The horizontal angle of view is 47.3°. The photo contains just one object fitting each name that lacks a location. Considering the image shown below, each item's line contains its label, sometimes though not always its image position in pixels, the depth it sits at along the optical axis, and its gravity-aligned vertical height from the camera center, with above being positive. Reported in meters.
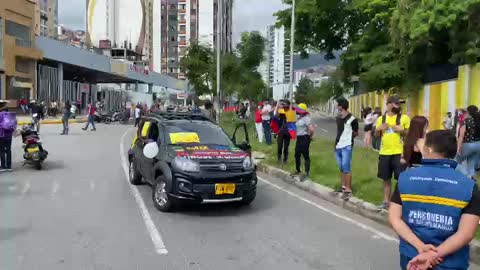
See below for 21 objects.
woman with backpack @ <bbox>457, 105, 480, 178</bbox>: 10.09 -0.50
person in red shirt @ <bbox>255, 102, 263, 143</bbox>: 20.95 -0.45
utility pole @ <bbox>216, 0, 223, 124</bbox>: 28.52 +2.80
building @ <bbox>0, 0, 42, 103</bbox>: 40.31 +4.51
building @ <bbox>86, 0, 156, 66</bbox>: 103.94 +16.92
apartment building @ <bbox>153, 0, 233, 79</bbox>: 141.62 +22.87
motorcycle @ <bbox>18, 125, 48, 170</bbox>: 13.94 -1.05
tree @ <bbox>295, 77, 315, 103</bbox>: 100.53 +5.75
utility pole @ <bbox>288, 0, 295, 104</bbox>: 27.34 +2.04
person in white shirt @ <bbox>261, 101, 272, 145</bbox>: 20.31 -0.36
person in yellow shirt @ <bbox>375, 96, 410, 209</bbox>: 8.48 -0.38
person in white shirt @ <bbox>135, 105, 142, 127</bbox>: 39.41 -0.10
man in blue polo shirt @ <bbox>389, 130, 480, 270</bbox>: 3.18 -0.56
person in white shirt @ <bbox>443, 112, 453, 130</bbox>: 23.36 -0.25
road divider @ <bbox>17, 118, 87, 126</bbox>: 38.03 -0.80
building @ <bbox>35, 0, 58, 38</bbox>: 146.27 +26.87
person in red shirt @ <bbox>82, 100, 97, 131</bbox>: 30.76 -0.29
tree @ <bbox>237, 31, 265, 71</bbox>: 46.97 +5.53
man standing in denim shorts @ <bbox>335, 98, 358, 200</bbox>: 9.80 -0.44
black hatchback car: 8.61 -0.86
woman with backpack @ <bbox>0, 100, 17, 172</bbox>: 13.22 -0.59
